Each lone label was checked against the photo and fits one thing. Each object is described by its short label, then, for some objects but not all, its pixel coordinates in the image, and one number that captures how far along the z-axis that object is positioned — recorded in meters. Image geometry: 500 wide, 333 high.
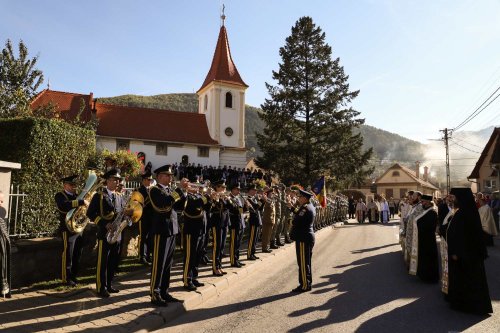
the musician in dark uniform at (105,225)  6.60
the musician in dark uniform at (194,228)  7.59
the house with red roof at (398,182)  71.84
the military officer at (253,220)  10.93
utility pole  42.31
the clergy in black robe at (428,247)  8.72
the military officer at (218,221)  8.77
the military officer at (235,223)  9.86
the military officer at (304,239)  7.86
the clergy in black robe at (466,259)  6.44
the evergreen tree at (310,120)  32.50
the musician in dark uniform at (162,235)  6.37
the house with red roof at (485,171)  36.66
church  41.16
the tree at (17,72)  25.75
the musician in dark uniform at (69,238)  7.21
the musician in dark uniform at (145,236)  9.06
